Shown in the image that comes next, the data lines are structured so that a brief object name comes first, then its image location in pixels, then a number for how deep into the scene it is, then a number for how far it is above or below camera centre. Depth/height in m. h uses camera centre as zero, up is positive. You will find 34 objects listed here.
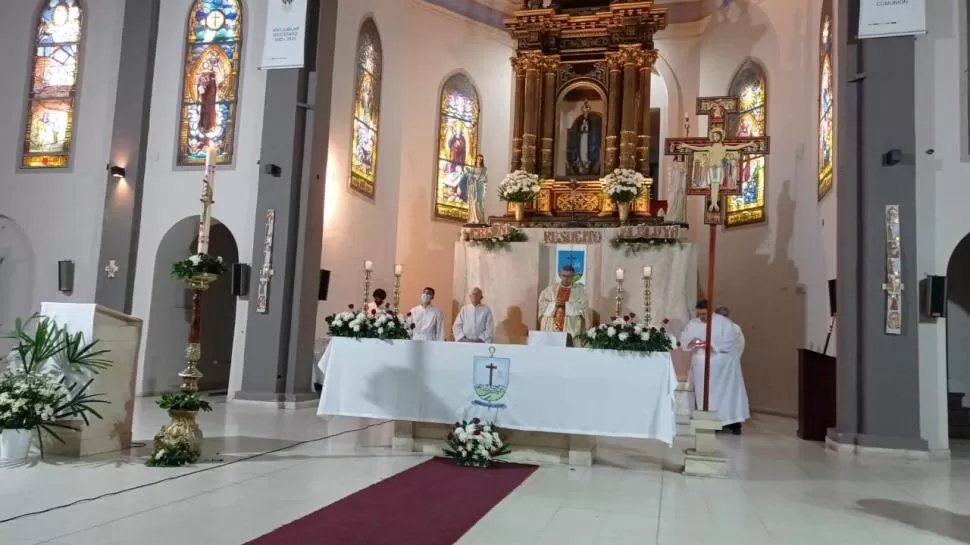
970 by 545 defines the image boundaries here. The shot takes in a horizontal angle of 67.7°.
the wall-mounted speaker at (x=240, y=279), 11.85 +0.52
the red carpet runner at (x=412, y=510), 4.27 -1.31
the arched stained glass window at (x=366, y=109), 13.91 +4.13
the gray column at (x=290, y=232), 11.55 +1.32
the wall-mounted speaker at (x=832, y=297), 10.34 +0.62
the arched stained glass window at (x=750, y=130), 14.48 +4.29
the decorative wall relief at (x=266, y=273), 11.60 +0.63
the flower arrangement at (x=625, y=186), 13.34 +2.68
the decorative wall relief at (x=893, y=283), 8.77 +0.73
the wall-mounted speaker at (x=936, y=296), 8.61 +0.59
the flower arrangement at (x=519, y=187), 13.95 +2.66
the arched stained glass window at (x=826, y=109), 11.37 +3.77
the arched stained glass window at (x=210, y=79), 12.76 +4.09
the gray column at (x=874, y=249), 8.73 +1.17
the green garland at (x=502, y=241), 13.58 +1.56
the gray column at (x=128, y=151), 12.63 +2.74
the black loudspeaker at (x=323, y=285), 12.42 +0.51
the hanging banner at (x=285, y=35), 11.05 +4.28
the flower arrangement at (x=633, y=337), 6.79 -0.07
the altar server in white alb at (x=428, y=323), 11.15 -0.05
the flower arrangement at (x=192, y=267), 6.23 +0.36
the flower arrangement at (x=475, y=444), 6.74 -1.14
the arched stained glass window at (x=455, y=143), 16.75 +4.20
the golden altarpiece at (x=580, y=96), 14.77 +4.92
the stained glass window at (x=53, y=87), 13.49 +4.02
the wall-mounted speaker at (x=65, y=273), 12.87 +0.51
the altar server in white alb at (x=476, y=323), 11.07 -0.01
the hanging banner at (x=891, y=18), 8.72 +3.96
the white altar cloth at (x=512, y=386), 6.77 -0.61
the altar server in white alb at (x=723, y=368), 10.63 -0.50
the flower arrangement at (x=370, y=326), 7.55 -0.09
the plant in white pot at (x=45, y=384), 5.95 -0.71
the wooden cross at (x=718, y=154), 7.82 +1.96
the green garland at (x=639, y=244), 12.77 +1.55
